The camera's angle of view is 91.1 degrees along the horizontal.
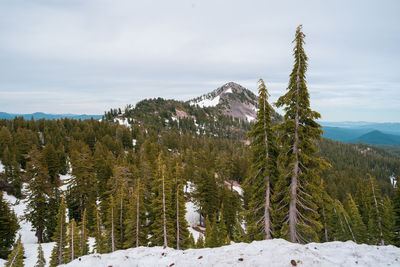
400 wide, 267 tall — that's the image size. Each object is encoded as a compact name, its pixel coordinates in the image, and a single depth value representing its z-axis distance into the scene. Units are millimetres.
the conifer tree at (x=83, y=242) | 21453
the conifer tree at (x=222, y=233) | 26261
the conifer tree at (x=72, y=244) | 19816
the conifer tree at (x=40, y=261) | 18453
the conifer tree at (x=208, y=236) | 24016
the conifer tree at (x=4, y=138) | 54031
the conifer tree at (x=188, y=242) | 22656
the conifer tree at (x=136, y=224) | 21750
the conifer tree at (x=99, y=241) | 21953
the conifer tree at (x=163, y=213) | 20531
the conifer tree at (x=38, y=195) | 27480
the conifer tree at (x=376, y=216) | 26891
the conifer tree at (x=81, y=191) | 32219
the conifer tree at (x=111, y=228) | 22281
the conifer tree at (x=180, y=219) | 21828
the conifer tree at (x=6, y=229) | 24594
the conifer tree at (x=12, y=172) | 42000
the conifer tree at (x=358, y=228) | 29250
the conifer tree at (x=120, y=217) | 23655
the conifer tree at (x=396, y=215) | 28086
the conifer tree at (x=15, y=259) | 17109
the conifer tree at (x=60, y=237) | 21275
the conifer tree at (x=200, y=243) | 23355
